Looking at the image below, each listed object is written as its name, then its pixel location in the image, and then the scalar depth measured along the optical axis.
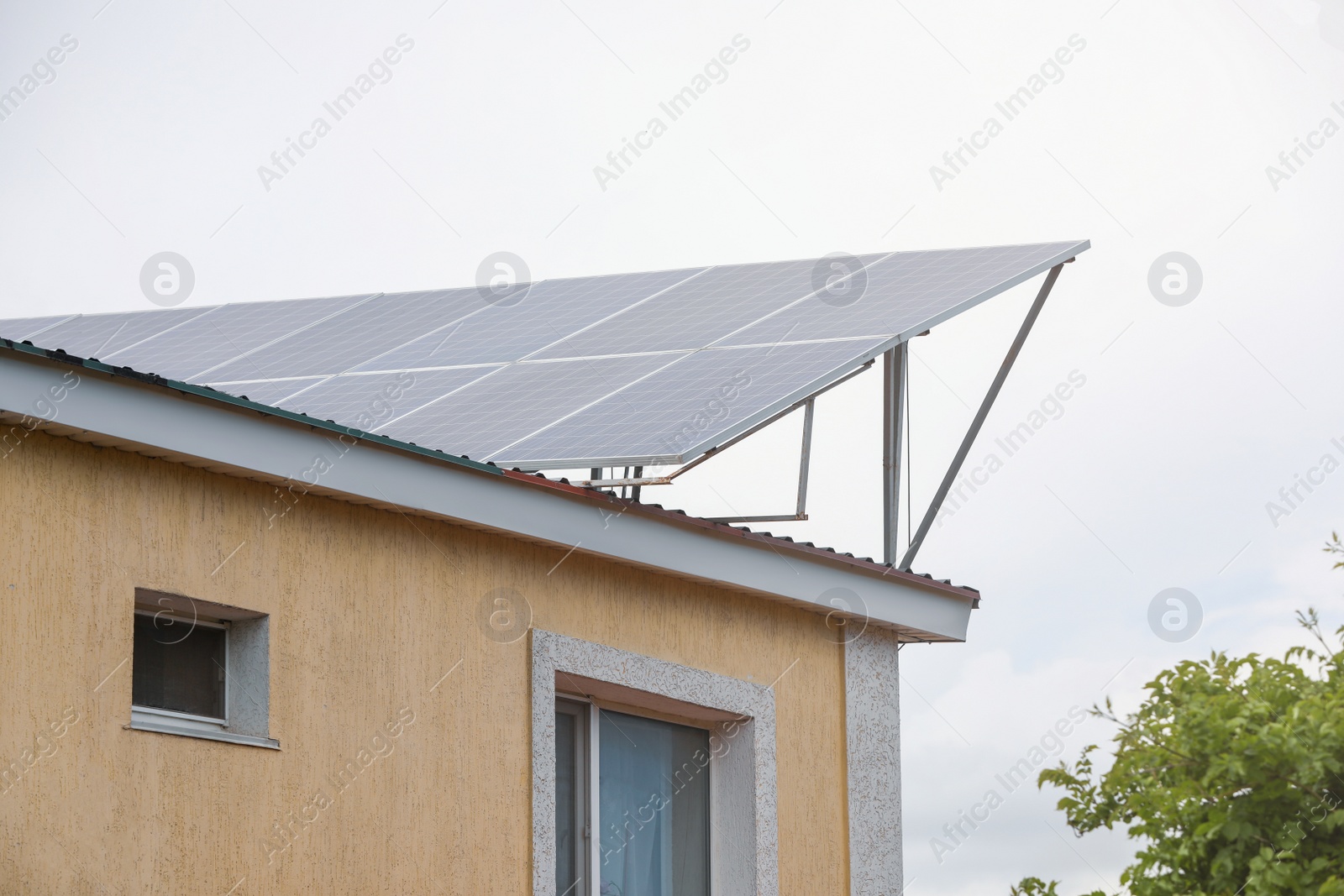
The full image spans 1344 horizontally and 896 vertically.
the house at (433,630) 14.94
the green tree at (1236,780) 14.55
